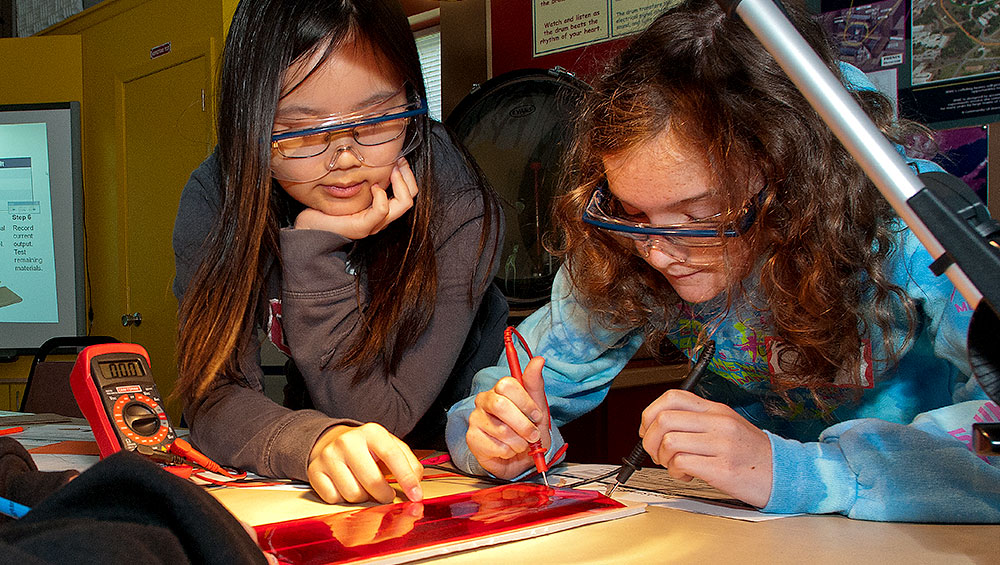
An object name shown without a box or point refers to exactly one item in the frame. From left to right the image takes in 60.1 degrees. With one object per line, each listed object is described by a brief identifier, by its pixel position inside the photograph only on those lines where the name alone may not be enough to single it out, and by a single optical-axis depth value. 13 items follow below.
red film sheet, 0.65
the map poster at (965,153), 1.55
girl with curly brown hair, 0.77
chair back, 2.15
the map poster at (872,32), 1.66
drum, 2.01
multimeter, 1.04
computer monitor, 3.92
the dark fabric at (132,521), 0.37
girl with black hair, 1.10
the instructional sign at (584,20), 2.18
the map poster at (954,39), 1.55
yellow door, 3.37
